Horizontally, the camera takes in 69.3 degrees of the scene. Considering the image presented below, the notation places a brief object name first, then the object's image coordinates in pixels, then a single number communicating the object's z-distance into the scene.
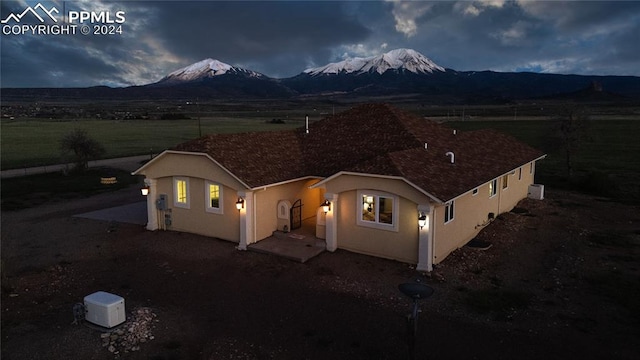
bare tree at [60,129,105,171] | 33.41
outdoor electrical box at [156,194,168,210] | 18.58
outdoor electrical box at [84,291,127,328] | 10.34
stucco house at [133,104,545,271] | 14.82
